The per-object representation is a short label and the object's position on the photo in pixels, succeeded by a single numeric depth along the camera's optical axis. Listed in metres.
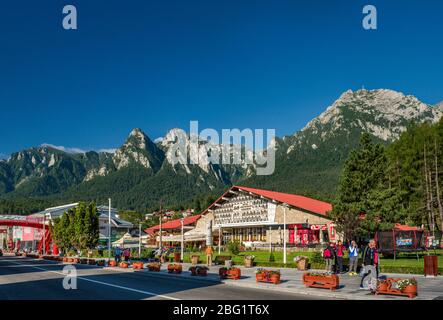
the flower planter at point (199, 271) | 31.20
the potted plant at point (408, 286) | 18.06
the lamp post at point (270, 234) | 71.14
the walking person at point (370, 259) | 20.20
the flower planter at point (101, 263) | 47.05
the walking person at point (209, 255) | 40.75
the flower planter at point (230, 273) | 27.48
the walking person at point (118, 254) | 48.75
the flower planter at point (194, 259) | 44.97
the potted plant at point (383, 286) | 18.91
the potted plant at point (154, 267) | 36.45
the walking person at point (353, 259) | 26.98
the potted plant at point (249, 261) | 38.91
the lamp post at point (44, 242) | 89.35
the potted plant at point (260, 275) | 25.66
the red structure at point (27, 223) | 94.44
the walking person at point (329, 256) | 28.03
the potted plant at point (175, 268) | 33.97
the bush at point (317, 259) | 35.22
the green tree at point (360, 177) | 50.37
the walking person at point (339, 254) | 28.78
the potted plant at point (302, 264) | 33.31
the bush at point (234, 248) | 55.53
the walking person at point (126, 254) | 47.28
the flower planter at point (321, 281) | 20.78
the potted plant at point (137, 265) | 39.59
